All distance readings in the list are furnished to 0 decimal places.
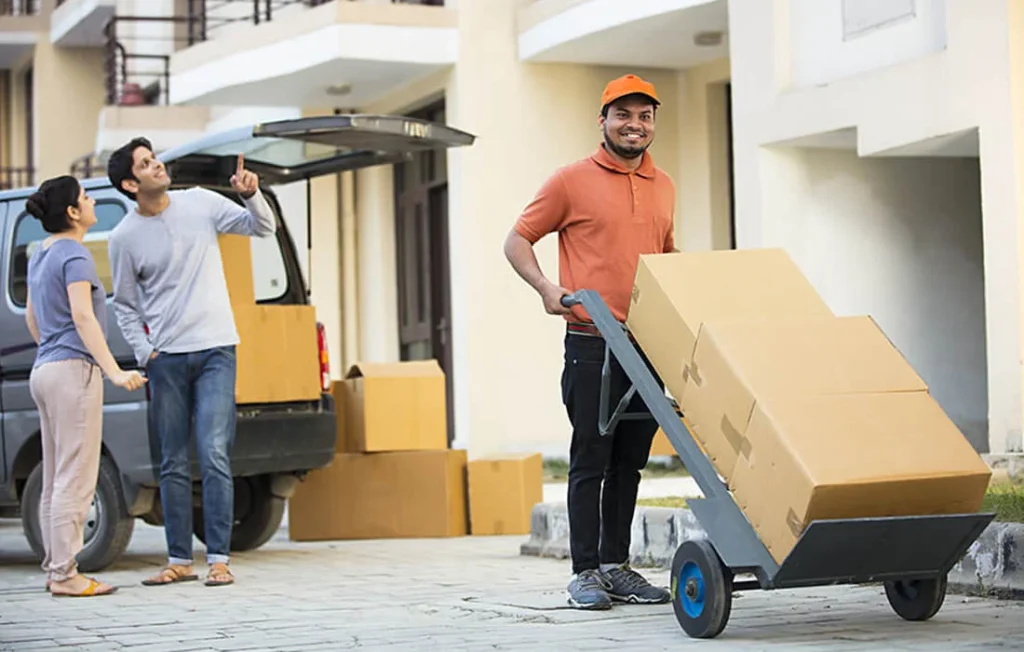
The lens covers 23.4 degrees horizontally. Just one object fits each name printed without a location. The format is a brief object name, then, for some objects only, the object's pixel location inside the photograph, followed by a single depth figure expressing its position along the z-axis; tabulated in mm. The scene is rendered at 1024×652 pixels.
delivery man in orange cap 8610
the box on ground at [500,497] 14556
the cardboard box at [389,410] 14351
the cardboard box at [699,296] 7750
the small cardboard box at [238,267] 12166
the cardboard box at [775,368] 7284
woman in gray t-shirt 10374
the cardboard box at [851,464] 6920
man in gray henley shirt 10641
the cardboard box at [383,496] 14488
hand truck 6994
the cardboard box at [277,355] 12075
